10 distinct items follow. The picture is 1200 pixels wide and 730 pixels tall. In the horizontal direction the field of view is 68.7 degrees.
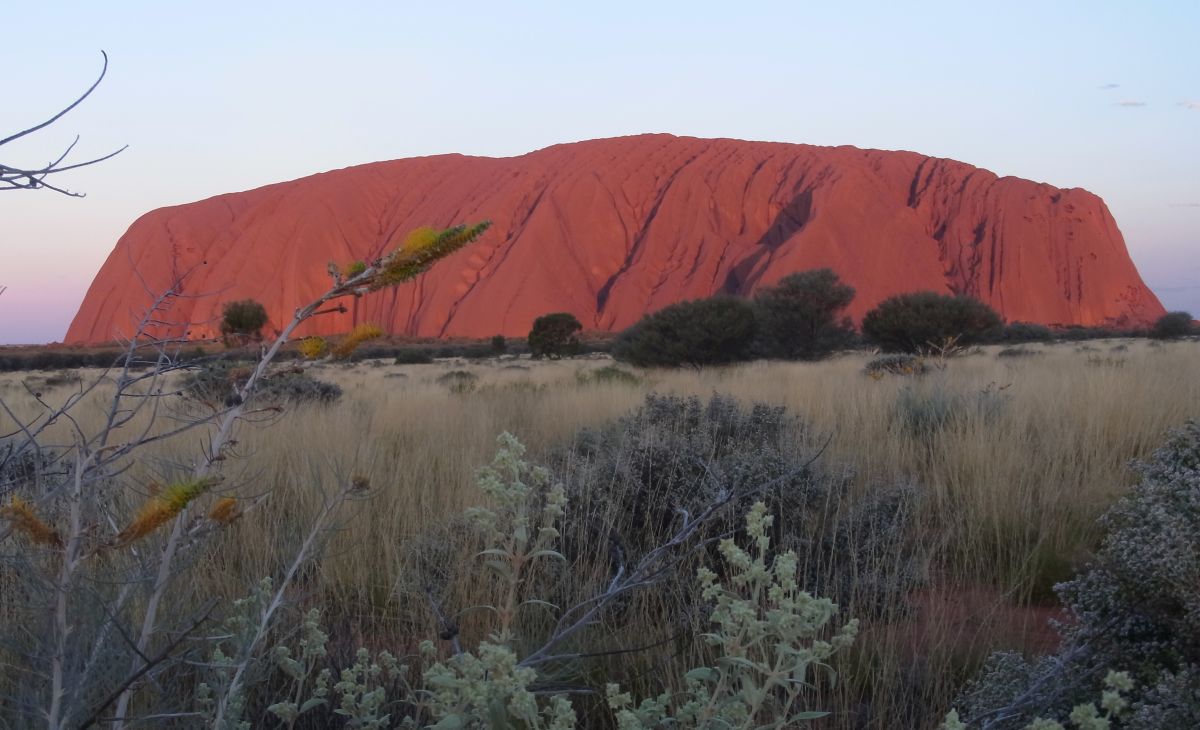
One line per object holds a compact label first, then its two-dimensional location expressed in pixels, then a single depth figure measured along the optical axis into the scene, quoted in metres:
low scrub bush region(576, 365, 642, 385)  11.98
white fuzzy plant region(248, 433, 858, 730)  1.28
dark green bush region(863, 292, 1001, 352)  22.70
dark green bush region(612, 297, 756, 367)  19.56
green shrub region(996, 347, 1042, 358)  17.87
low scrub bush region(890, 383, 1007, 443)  6.48
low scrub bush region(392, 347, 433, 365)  32.01
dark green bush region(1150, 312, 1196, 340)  36.38
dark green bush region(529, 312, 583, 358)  33.97
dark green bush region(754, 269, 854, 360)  22.88
